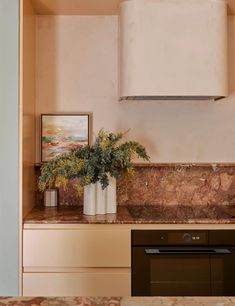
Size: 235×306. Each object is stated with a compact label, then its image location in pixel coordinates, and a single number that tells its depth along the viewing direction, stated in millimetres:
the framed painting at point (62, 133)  2846
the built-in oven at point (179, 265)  2262
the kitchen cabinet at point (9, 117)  2299
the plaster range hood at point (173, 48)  2486
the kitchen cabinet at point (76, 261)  2275
